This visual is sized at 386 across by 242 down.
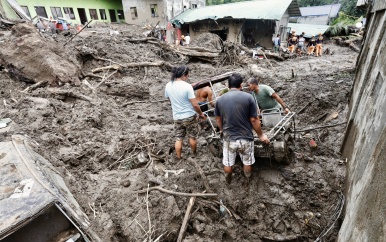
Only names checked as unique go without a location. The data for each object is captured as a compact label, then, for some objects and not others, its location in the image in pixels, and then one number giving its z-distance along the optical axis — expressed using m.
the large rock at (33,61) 7.30
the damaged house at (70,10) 16.88
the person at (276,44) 17.39
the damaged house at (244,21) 17.30
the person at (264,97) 4.57
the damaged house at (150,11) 24.34
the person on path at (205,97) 4.88
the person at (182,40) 19.23
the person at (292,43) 17.56
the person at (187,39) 18.88
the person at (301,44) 17.19
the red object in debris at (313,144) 4.98
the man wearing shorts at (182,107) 4.12
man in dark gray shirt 3.35
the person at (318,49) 15.95
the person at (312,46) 16.77
